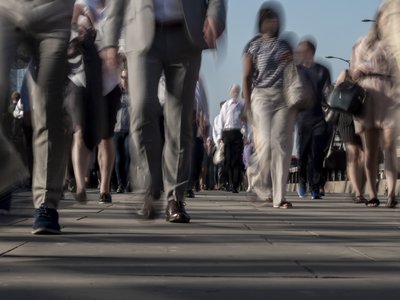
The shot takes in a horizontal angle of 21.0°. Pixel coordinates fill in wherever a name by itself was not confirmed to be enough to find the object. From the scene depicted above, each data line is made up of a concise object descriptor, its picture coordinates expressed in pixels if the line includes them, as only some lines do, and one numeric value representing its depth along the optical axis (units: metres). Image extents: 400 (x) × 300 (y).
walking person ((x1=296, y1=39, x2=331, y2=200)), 13.85
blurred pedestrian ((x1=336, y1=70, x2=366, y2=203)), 13.08
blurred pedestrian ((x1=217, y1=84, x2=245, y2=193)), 19.83
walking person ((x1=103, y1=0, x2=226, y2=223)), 7.48
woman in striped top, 11.30
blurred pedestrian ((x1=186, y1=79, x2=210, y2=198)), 13.35
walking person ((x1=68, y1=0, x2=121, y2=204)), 10.50
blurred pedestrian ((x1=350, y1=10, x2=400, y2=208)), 11.40
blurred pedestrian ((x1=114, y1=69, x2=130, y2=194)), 15.88
